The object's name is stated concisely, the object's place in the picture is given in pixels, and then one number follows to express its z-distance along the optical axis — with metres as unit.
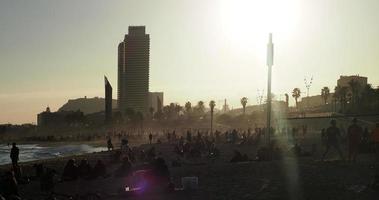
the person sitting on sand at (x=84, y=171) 24.34
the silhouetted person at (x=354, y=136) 20.83
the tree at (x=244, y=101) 177.25
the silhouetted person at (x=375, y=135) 19.83
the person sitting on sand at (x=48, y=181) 20.91
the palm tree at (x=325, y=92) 151.12
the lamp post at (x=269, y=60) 25.19
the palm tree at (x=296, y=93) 168.50
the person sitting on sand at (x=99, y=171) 24.55
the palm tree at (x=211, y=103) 136.49
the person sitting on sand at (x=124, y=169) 23.89
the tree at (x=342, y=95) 117.04
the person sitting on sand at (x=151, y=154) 32.49
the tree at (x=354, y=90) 114.81
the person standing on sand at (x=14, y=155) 27.08
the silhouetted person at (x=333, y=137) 22.25
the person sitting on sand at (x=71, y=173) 24.20
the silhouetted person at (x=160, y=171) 17.89
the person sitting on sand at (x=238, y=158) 27.86
